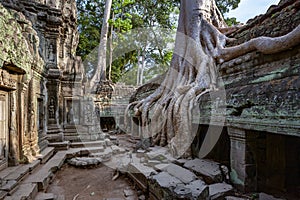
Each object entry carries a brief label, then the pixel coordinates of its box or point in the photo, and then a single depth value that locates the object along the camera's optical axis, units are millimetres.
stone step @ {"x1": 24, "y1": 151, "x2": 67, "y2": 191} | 3988
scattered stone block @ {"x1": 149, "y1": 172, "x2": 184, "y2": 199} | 2869
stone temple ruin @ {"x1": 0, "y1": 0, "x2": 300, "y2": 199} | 2523
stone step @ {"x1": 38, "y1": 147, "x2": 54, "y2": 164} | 5257
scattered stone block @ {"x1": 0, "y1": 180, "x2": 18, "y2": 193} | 3246
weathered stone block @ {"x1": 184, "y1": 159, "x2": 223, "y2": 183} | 3172
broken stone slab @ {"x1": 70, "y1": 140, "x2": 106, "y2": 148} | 7105
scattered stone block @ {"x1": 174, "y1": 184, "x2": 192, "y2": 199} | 2598
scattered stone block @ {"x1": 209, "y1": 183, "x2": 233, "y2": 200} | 2748
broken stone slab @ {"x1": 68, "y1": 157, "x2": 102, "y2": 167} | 5742
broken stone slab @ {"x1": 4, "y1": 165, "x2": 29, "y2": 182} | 3672
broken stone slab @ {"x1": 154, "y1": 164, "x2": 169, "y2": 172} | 3986
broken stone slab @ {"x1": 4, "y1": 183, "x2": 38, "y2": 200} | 3230
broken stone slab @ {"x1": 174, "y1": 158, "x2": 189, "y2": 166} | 4090
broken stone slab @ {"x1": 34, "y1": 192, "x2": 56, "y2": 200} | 3621
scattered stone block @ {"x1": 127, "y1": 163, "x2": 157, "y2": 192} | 3877
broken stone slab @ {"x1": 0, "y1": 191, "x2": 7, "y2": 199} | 3090
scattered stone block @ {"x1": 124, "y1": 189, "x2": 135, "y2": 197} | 4035
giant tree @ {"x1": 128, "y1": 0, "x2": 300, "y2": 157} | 4496
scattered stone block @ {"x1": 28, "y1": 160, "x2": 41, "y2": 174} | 4398
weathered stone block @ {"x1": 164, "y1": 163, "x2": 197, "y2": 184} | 3195
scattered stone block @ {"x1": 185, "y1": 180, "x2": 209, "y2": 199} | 2551
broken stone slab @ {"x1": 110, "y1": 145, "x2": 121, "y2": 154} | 7141
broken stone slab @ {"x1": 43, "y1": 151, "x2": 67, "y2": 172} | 5015
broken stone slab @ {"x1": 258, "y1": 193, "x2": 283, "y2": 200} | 2586
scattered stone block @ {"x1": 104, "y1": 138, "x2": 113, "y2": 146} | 7742
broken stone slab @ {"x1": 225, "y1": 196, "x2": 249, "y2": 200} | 2585
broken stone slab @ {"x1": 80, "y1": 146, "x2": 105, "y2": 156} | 6668
